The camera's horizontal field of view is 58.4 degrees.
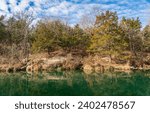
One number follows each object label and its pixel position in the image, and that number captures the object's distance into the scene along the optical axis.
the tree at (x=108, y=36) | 18.24
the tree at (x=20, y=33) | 21.72
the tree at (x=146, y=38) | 19.64
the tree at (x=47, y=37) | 19.85
